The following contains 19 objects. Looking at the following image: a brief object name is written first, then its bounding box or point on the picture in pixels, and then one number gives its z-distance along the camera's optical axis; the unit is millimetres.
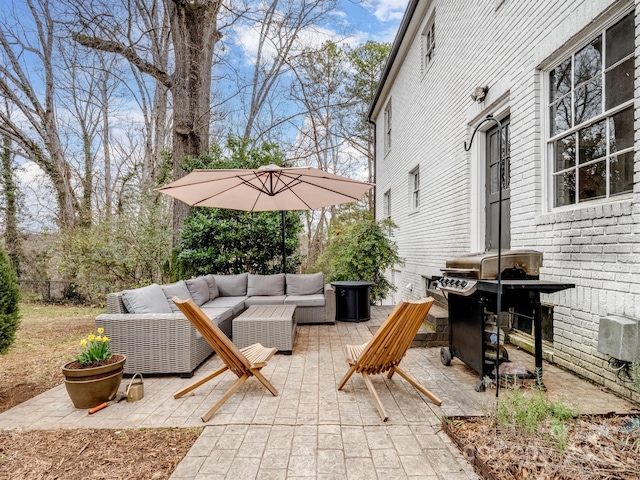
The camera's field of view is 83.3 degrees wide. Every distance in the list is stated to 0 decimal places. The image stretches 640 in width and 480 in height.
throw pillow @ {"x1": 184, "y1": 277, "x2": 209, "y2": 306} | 5488
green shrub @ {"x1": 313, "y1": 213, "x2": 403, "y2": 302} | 7781
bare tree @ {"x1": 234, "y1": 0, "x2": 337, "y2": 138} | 9680
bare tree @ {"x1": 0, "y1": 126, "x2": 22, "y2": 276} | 11492
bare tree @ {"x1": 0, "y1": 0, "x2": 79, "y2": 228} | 10930
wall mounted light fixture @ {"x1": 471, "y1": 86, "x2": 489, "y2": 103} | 5020
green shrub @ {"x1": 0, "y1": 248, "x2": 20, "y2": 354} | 3529
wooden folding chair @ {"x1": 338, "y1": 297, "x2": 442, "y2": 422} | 2736
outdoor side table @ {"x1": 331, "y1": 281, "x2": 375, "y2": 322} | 6355
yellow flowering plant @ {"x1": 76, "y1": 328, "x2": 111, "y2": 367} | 3062
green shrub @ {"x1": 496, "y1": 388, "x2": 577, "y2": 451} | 2250
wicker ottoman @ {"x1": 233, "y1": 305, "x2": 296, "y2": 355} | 4401
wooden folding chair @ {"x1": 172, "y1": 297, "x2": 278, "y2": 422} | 2779
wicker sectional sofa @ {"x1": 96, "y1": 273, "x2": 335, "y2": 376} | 3682
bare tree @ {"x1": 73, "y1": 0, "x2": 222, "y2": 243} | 7988
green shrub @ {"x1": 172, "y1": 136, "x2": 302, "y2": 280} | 7559
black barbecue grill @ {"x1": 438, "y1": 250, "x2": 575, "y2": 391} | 3053
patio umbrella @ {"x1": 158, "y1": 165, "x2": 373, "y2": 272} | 4727
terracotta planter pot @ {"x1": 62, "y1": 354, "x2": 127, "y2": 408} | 2928
